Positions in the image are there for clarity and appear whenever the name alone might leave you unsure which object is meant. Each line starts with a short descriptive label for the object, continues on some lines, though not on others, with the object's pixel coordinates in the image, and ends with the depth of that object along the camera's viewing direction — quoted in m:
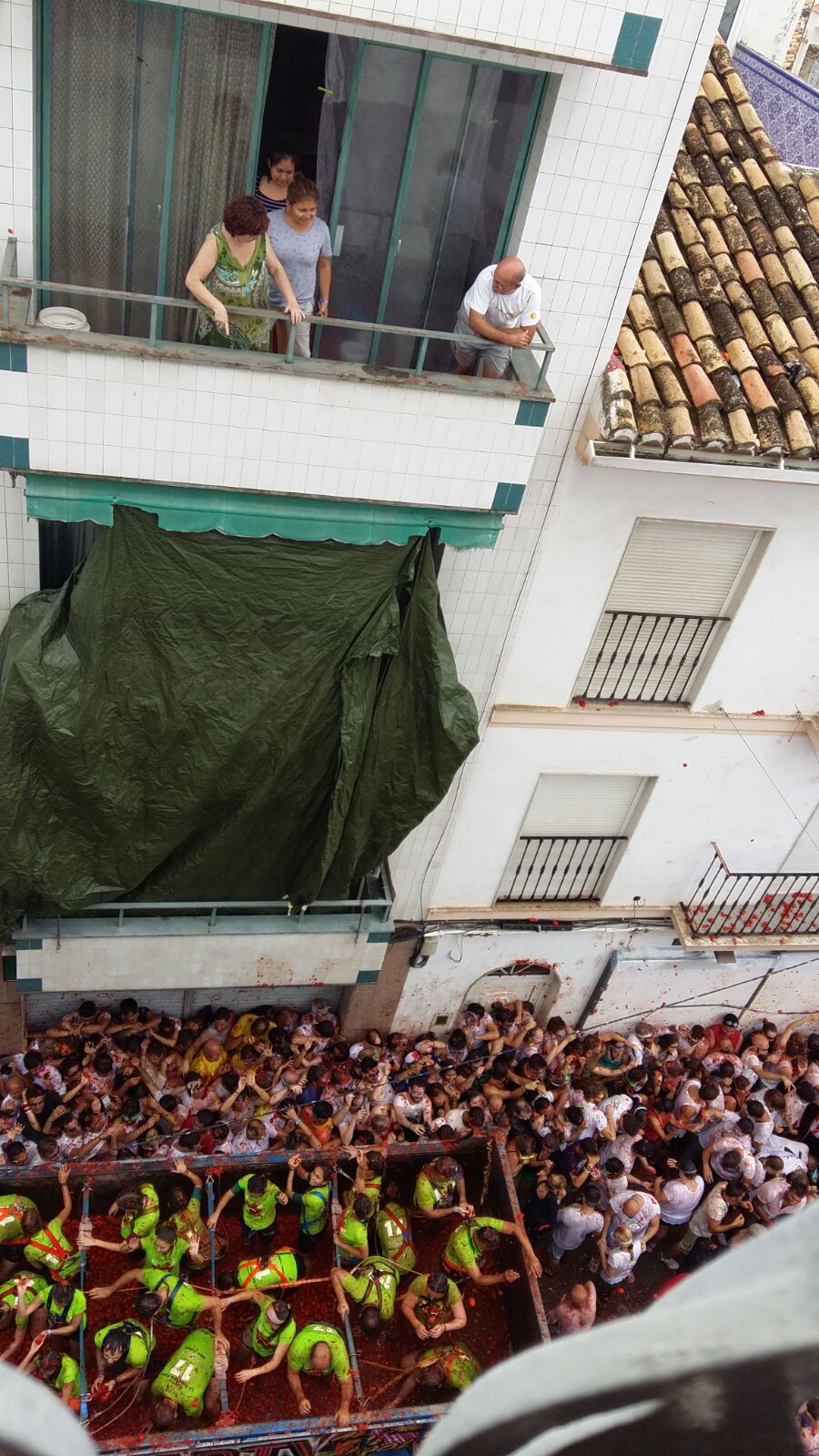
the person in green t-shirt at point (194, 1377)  9.62
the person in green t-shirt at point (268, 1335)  9.82
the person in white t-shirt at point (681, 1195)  12.41
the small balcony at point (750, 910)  13.43
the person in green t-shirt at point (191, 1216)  10.71
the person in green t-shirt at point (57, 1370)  9.05
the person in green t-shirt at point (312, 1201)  11.18
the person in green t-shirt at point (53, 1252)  10.28
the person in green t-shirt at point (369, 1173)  11.20
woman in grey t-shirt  7.25
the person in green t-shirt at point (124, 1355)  9.59
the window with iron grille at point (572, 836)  12.24
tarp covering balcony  8.48
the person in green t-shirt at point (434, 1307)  10.79
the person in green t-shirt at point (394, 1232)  11.34
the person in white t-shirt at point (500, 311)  7.77
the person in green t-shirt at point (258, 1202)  10.94
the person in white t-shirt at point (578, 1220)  11.98
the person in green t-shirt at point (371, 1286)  10.68
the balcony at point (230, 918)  10.62
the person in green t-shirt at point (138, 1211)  10.49
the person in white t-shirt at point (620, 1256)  11.87
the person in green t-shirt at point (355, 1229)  10.93
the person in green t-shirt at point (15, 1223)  10.29
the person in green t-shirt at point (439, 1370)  9.91
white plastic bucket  7.34
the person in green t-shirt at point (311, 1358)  9.90
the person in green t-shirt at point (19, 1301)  9.66
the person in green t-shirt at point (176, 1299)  10.15
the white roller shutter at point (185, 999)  12.68
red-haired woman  6.89
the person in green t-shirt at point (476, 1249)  11.26
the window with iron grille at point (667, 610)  10.39
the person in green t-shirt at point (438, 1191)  11.70
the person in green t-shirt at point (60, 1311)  9.62
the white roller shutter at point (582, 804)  12.14
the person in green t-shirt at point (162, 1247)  10.34
